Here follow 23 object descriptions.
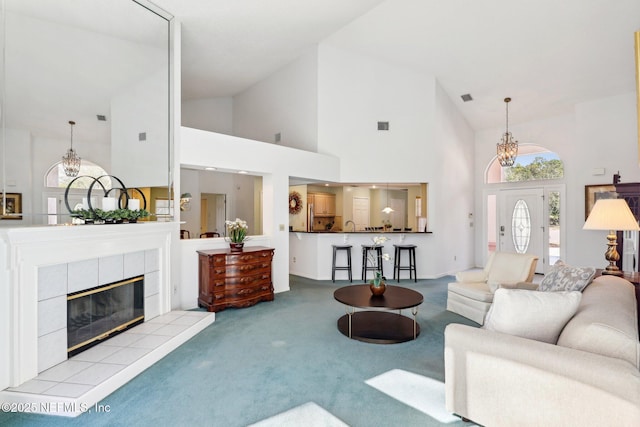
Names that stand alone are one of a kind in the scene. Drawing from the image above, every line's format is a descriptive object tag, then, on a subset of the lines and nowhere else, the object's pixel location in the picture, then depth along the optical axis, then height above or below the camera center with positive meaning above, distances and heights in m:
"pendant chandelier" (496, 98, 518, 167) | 6.06 +1.13
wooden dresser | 4.50 -0.96
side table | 3.08 -0.68
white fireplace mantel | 2.38 -0.50
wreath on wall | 7.40 +0.21
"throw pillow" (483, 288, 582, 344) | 1.99 -0.63
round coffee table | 3.43 -1.34
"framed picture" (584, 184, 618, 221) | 5.99 +0.34
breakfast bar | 6.69 -0.78
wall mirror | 2.79 +1.19
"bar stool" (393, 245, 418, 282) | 6.50 -1.03
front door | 7.18 -0.23
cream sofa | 1.51 -0.85
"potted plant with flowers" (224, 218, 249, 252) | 4.78 -0.34
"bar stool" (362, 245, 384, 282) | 6.55 -0.94
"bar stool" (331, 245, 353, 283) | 6.52 -0.97
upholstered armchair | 3.98 -0.92
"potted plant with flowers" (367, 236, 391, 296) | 3.71 -0.85
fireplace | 2.94 -1.01
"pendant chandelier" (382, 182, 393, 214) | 7.30 +0.04
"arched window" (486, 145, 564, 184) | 6.97 +1.01
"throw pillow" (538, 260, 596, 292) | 2.77 -0.61
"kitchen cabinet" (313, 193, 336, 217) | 7.70 +0.18
